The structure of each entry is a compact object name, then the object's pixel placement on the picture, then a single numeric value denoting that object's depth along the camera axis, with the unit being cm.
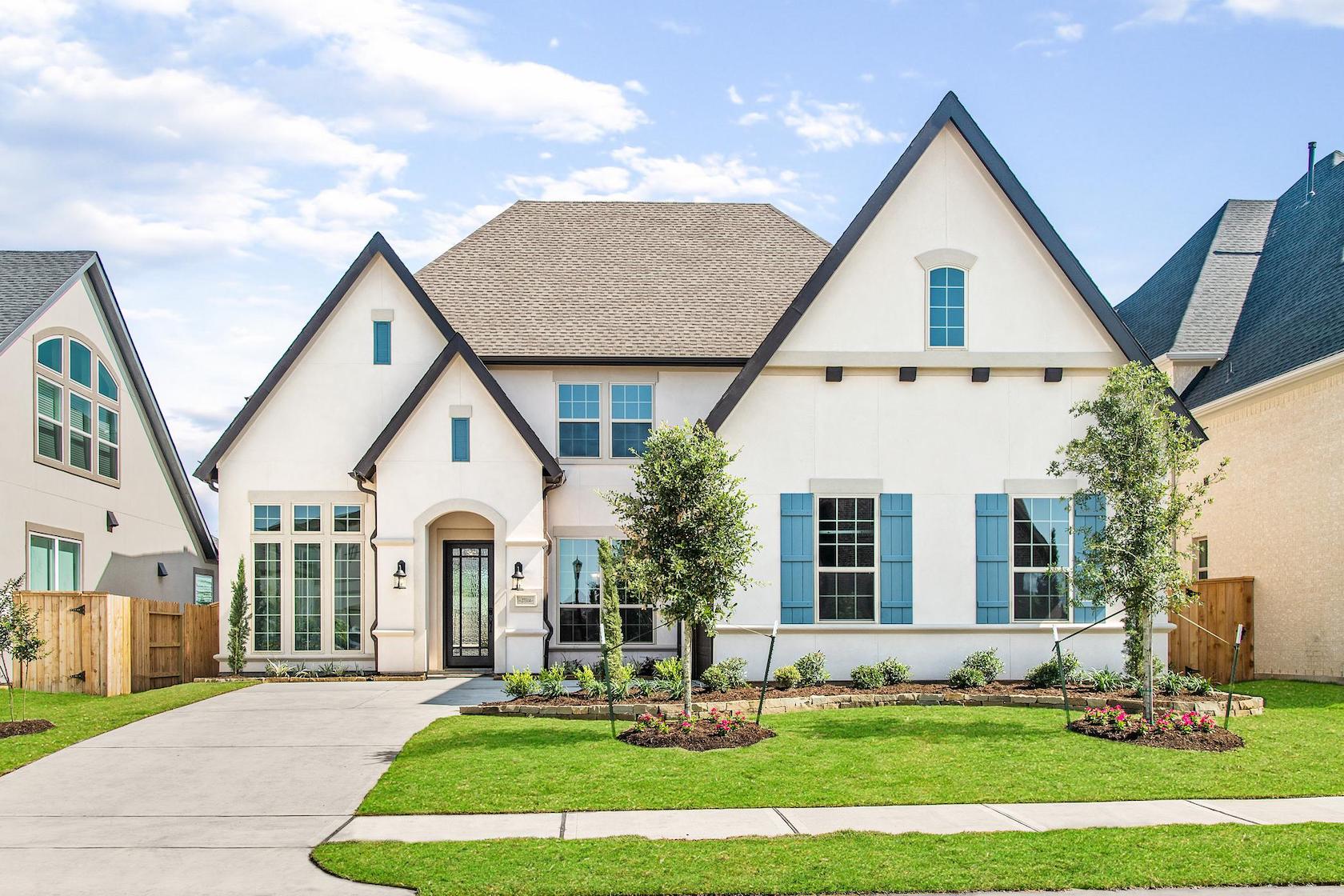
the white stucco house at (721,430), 1838
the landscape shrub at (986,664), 1772
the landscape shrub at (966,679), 1730
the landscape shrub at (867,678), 1728
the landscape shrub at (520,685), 1636
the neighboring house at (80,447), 2058
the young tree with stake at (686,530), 1406
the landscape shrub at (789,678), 1714
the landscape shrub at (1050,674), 1727
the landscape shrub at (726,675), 1675
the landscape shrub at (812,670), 1745
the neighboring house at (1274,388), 2027
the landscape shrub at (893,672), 1758
